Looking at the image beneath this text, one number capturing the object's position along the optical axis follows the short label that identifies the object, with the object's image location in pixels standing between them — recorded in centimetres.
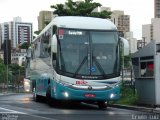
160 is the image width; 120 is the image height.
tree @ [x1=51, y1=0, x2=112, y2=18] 3916
